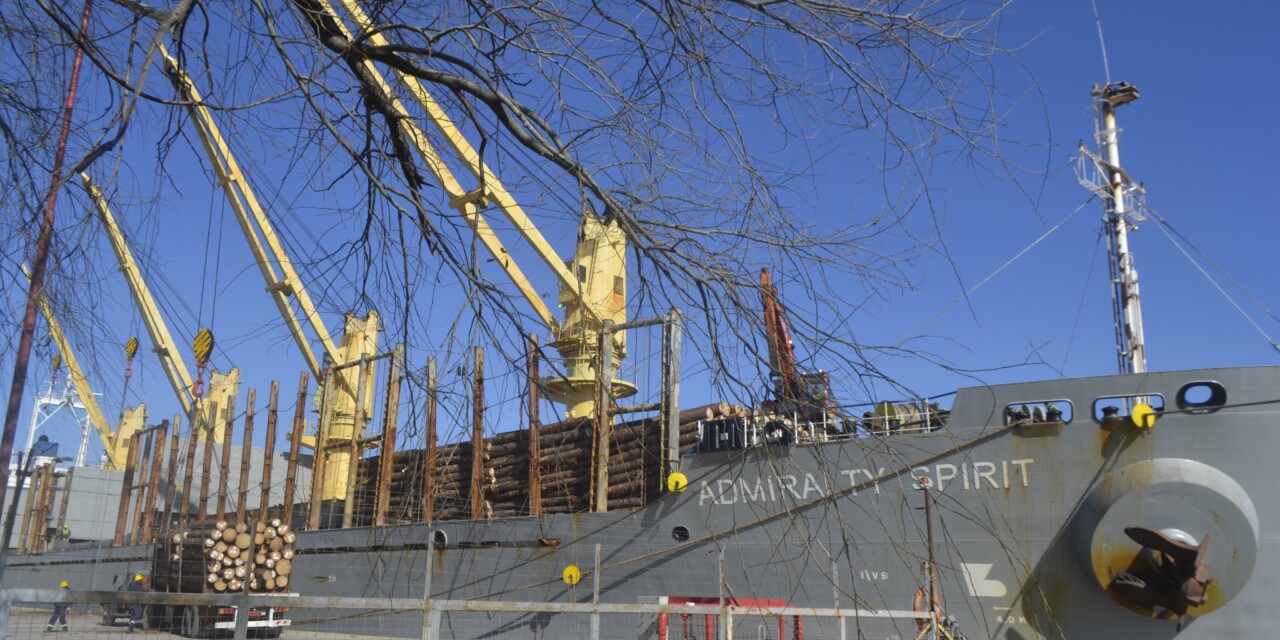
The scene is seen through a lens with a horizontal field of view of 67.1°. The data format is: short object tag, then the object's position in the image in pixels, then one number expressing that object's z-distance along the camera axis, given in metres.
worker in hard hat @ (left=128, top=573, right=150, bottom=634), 18.38
